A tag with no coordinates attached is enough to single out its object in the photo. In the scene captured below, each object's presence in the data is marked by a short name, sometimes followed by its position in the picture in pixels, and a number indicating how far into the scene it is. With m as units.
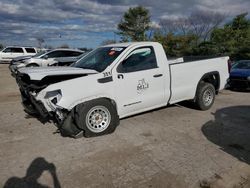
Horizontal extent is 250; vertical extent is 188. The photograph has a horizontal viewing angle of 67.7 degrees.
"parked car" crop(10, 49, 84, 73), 11.99
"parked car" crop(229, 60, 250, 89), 7.35
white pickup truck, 3.43
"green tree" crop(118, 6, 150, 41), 28.99
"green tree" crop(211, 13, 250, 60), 16.63
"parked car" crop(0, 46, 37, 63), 18.91
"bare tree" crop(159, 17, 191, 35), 26.75
